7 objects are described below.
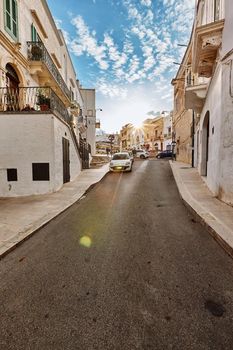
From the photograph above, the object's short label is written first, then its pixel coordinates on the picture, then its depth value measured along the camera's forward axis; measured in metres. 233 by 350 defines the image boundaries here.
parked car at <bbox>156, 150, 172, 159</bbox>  37.41
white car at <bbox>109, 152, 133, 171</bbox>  17.47
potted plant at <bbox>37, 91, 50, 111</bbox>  9.31
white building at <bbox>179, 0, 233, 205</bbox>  6.62
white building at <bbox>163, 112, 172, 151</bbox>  46.08
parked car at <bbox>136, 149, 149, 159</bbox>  38.22
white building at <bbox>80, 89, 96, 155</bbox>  35.56
